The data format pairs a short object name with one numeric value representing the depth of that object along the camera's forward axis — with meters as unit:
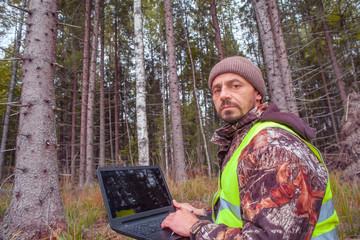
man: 0.86
